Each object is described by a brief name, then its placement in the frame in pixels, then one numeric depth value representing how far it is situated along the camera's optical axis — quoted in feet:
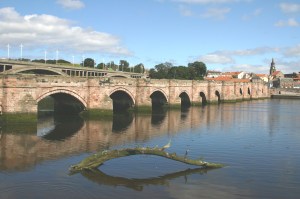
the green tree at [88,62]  490.49
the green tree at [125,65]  595.80
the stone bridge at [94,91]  95.96
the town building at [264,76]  606.14
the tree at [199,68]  442.91
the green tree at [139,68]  575.95
